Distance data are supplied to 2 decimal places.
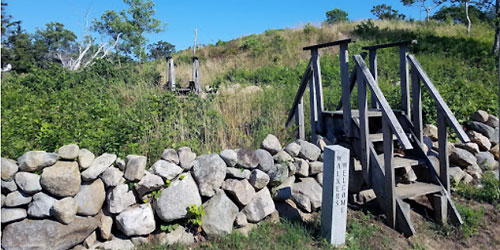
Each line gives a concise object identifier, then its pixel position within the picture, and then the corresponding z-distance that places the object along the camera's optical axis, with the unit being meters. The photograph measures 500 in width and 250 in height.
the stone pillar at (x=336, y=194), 3.47
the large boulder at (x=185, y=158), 3.71
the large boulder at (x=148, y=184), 3.44
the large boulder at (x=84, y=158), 3.25
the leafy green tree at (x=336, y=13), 55.16
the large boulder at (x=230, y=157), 3.84
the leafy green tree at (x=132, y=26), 33.41
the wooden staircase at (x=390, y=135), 3.98
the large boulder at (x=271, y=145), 4.23
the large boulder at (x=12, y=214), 3.01
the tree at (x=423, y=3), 16.58
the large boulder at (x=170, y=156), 3.66
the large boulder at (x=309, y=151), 4.54
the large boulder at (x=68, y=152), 3.18
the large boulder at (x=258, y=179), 3.89
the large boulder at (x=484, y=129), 6.14
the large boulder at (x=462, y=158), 5.32
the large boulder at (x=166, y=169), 3.55
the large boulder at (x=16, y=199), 3.05
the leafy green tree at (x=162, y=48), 52.28
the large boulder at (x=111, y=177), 3.39
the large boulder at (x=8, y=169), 3.03
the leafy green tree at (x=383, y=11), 38.30
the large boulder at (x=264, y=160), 4.02
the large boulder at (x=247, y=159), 3.92
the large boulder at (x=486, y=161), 5.68
